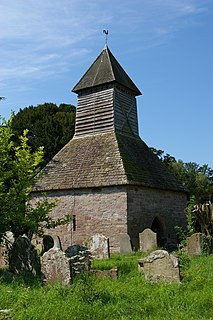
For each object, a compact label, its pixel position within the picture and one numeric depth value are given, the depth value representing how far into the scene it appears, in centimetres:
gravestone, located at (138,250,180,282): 849
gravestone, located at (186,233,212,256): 1310
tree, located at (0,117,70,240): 955
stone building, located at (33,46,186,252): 1691
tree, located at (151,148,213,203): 3457
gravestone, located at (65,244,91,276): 865
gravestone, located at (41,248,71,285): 820
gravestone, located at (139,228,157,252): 1421
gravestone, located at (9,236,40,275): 983
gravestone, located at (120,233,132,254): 1445
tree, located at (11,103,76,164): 3162
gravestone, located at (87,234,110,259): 1331
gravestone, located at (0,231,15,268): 1039
